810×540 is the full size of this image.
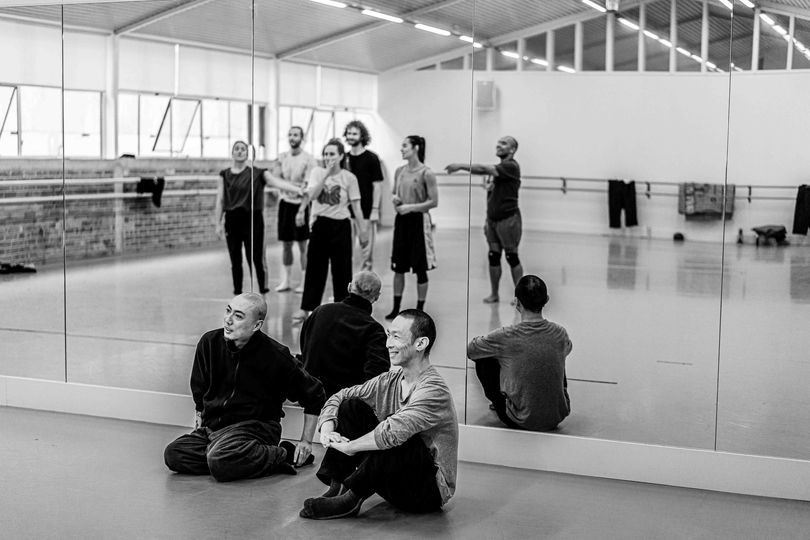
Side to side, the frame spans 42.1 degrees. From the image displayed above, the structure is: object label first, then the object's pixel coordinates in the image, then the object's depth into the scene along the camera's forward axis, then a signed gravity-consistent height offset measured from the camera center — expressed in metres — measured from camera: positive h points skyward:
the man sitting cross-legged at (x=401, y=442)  4.09 -0.95
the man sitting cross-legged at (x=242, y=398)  4.71 -0.92
